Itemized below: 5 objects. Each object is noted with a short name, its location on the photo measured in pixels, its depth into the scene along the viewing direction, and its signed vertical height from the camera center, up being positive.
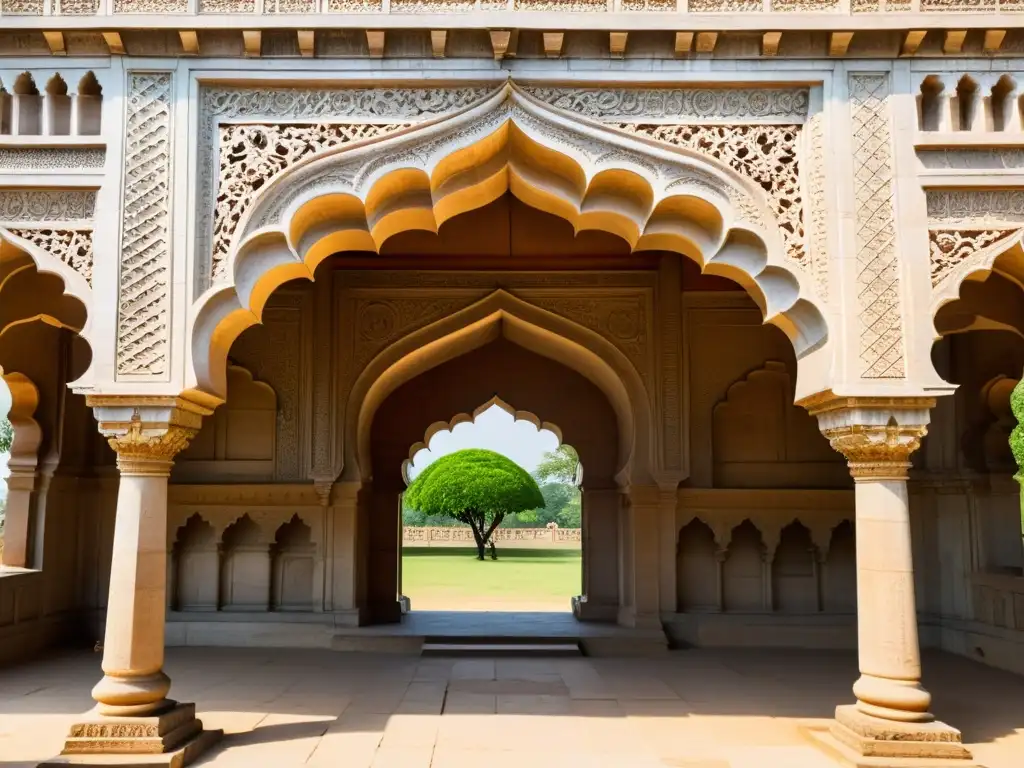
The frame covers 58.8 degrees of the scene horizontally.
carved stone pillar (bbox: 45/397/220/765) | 5.90 -0.70
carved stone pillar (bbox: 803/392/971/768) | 5.96 -0.63
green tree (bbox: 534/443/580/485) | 66.69 +3.08
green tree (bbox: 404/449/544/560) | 30.42 +0.53
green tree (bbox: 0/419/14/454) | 27.77 +2.24
